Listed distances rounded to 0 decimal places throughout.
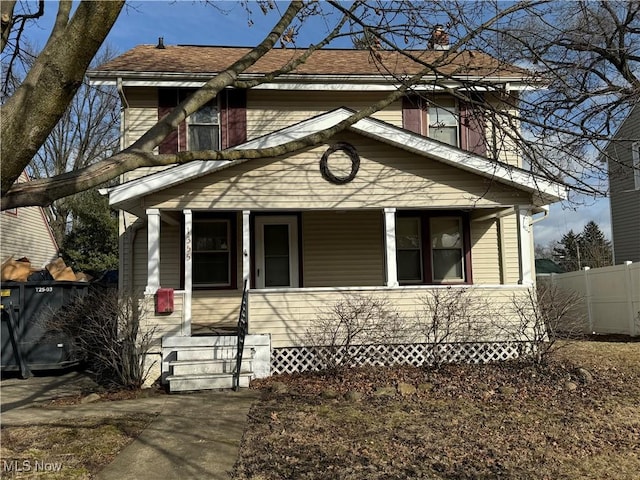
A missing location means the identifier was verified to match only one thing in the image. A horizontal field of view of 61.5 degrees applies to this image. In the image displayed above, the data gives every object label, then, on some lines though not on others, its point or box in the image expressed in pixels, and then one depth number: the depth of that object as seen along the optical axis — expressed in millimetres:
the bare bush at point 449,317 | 9172
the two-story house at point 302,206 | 9266
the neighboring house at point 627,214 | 19969
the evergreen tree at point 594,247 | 31672
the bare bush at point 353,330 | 9008
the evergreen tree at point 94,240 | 23094
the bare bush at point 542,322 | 8938
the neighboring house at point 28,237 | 18250
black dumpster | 10023
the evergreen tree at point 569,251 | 41081
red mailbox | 8930
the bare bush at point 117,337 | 8484
